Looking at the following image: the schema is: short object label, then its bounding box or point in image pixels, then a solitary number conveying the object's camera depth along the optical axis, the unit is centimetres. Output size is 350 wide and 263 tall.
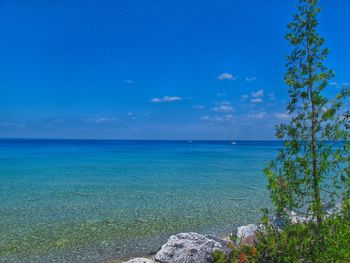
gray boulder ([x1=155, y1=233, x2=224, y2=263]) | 725
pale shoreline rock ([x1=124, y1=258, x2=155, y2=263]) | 722
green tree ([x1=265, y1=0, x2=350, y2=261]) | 498
